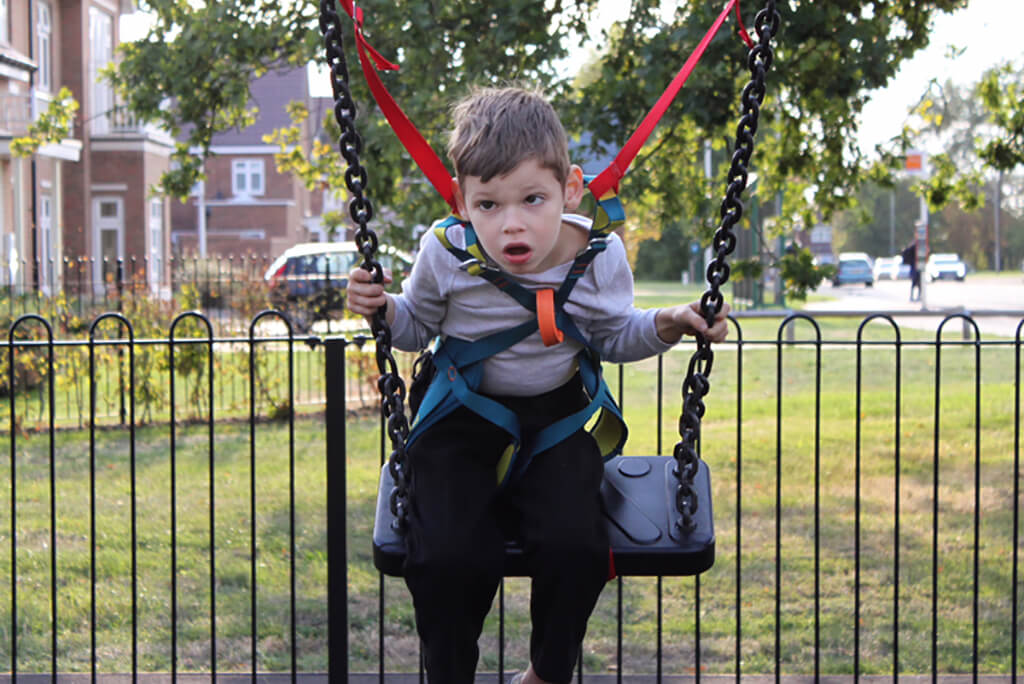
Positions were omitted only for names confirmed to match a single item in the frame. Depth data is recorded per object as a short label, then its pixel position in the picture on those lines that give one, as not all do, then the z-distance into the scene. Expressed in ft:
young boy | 7.82
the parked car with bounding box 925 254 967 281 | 182.29
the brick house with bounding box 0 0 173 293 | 75.82
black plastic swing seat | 8.05
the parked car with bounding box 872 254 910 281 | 200.85
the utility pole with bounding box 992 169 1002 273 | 227.67
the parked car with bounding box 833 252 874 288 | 152.10
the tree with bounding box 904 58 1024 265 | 25.46
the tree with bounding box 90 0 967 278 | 21.53
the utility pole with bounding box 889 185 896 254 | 254.16
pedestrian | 94.02
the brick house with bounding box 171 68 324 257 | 154.30
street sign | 53.00
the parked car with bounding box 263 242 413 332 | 24.72
